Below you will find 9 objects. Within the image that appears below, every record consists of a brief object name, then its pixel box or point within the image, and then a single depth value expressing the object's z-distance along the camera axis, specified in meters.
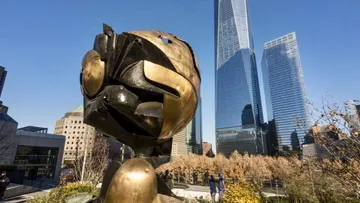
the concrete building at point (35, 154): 20.96
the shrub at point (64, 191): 8.49
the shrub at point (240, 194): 6.92
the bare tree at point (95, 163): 16.80
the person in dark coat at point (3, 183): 10.48
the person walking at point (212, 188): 13.93
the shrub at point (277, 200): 8.73
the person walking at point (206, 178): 28.74
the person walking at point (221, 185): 13.50
